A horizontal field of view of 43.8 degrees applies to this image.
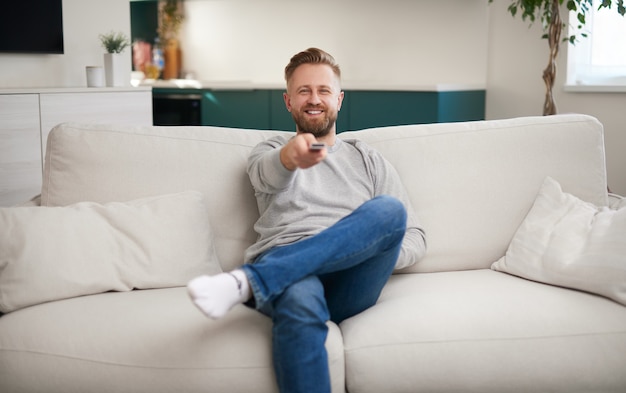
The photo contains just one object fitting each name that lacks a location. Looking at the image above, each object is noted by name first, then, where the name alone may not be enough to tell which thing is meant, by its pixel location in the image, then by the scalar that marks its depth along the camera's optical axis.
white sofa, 1.89
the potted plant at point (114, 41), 4.87
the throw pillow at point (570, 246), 2.15
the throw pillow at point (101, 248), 2.06
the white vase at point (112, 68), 4.85
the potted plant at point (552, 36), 3.81
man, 1.79
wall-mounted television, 4.54
